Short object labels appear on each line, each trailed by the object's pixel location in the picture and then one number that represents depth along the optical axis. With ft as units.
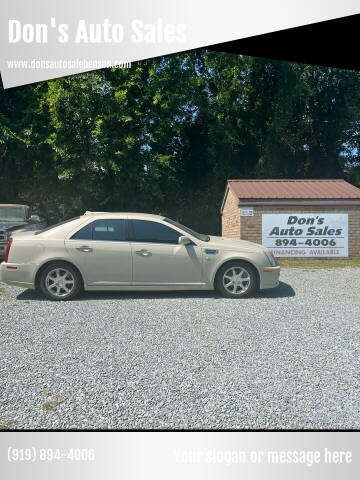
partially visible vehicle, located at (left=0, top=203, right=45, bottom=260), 36.58
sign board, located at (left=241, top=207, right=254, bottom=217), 41.70
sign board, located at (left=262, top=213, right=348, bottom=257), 41.37
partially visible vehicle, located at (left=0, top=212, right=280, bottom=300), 20.83
